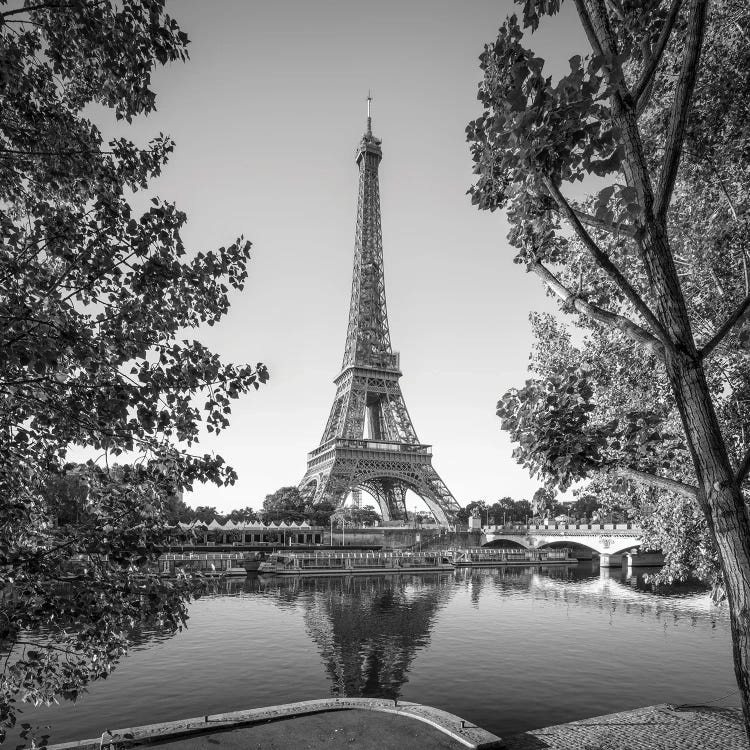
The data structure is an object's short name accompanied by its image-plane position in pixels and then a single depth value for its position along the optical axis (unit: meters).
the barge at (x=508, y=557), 71.69
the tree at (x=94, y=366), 4.63
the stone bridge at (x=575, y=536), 68.69
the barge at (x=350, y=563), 53.84
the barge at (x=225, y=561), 50.77
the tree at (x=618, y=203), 3.65
